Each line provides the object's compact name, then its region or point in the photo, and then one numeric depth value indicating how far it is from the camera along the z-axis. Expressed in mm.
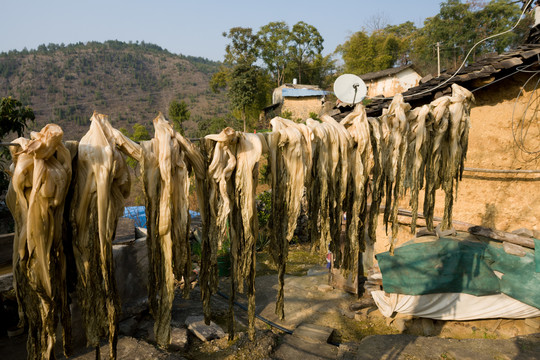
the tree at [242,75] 31141
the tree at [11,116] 7902
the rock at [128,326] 6227
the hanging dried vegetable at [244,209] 2131
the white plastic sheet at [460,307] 6012
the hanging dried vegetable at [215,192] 2049
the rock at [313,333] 6570
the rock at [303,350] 6008
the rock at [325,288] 8953
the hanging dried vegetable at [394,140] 2986
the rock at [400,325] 6832
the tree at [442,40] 29844
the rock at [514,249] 5887
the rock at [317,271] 10180
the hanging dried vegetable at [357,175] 2676
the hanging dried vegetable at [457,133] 3418
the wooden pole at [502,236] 5949
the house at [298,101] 32281
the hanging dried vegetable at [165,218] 1805
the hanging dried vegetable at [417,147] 3188
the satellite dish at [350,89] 4367
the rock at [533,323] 5871
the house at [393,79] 27922
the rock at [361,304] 7801
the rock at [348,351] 5556
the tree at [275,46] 37906
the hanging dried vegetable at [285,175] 2311
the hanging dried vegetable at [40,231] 1469
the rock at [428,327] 6570
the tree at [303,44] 38375
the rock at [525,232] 6035
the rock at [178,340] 6254
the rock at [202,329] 6701
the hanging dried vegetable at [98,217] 1637
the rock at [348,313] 7671
